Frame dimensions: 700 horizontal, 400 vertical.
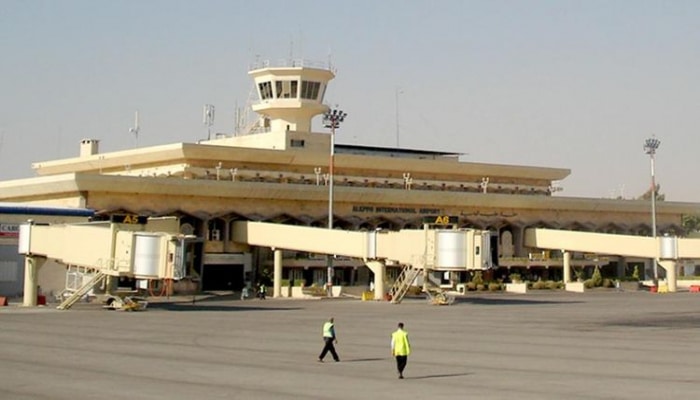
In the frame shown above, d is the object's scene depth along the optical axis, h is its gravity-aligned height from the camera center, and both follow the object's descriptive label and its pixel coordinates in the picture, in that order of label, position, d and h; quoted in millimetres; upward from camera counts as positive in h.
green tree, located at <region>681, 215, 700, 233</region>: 192600 +15139
